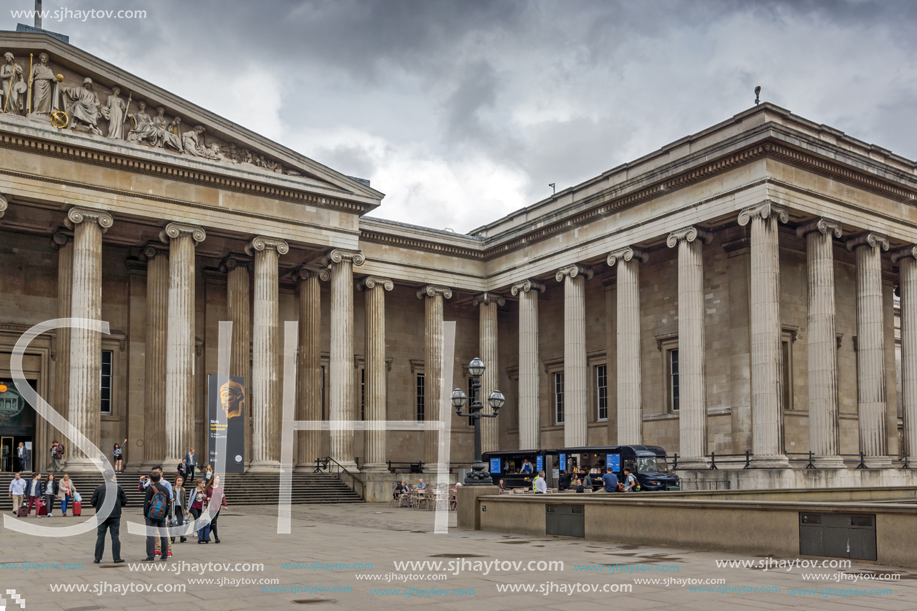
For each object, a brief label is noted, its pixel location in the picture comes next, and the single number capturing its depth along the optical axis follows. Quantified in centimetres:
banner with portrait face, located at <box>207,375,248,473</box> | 3303
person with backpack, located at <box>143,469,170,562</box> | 1426
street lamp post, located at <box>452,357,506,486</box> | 2186
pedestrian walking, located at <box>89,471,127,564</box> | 1395
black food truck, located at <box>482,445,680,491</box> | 3158
